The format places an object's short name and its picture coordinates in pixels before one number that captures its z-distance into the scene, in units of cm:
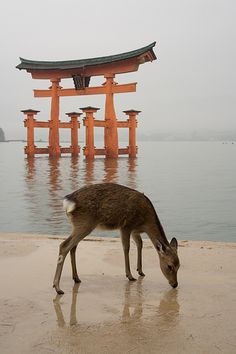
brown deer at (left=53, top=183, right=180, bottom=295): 387
